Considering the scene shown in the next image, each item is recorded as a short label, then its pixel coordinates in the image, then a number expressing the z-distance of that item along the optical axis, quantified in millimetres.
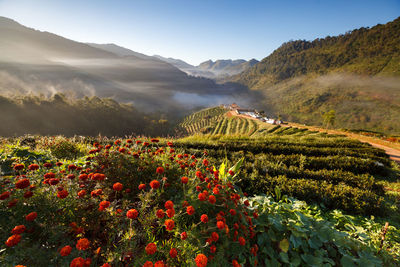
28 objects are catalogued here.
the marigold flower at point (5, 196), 2002
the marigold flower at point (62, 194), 2088
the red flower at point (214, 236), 1988
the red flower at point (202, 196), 2324
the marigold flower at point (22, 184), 2107
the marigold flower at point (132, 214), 1912
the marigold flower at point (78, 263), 1537
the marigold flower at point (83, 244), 1676
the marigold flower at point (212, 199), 2328
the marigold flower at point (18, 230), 1701
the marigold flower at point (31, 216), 1865
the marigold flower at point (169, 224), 1932
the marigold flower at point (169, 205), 2102
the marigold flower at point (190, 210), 2035
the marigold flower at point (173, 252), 1781
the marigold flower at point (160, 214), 2007
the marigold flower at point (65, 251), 1636
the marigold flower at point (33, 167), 2742
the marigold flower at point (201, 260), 1621
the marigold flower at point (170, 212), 2017
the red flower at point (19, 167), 2659
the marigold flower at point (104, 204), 2084
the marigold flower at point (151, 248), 1683
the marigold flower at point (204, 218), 2043
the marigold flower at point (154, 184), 2403
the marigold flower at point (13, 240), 1600
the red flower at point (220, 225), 1983
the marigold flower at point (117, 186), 2421
